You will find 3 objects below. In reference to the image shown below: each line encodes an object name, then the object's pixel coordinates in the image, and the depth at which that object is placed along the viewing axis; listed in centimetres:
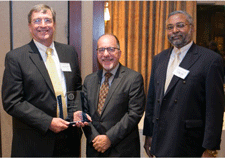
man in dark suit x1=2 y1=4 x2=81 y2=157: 173
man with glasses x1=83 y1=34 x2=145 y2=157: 179
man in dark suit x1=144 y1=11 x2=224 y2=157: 163
